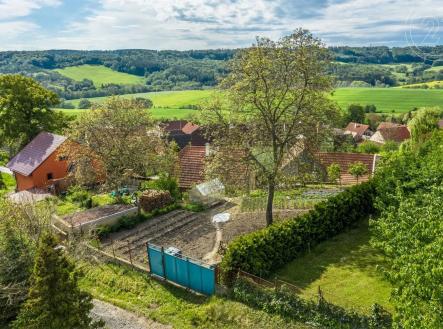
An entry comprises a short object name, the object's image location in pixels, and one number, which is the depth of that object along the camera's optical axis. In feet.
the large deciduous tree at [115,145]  93.40
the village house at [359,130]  297.61
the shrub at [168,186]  97.91
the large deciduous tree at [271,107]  65.36
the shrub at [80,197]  99.96
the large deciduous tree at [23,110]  145.07
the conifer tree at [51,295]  41.63
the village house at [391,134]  255.50
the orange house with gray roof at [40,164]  126.11
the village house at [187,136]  233.35
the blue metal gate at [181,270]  57.31
